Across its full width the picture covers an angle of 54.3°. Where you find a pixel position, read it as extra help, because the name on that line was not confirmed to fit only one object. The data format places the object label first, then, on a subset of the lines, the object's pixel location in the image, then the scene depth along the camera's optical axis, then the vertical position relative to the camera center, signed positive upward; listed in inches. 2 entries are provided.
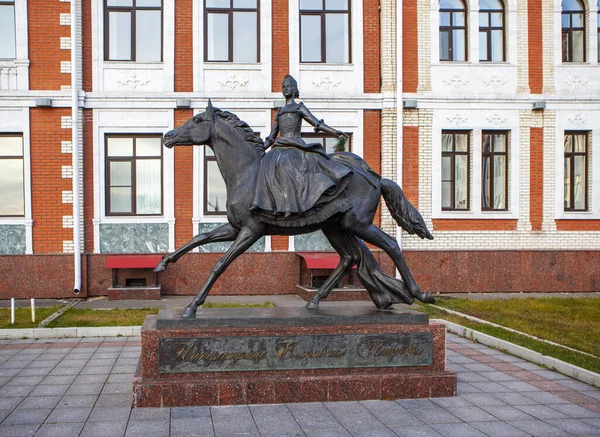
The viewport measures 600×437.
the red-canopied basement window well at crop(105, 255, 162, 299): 563.8 -62.8
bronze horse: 264.2 +2.1
